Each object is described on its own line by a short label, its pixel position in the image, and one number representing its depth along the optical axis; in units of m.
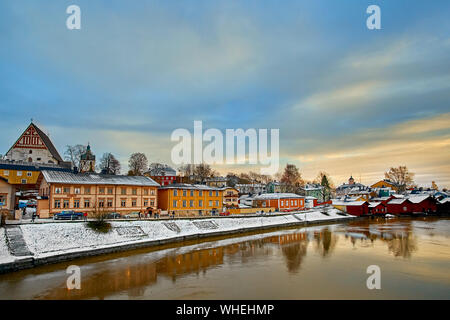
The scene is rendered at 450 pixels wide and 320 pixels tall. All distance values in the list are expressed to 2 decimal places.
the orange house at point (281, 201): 64.34
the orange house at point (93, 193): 33.84
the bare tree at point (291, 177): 106.73
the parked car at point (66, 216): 31.05
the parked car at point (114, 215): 34.00
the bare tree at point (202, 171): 104.43
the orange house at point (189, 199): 44.97
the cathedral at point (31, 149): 59.44
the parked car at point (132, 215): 36.53
